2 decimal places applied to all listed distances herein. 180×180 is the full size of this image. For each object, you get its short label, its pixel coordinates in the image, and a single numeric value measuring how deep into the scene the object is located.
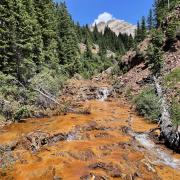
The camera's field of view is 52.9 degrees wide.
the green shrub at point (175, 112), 12.66
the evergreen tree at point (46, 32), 26.32
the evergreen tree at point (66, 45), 31.64
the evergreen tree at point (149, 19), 49.63
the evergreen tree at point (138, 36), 47.00
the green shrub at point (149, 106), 14.97
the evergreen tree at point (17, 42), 17.87
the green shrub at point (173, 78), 18.30
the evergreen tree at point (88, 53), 47.87
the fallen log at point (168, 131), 10.46
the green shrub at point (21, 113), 14.97
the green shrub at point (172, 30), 24.73
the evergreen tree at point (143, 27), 45.02
